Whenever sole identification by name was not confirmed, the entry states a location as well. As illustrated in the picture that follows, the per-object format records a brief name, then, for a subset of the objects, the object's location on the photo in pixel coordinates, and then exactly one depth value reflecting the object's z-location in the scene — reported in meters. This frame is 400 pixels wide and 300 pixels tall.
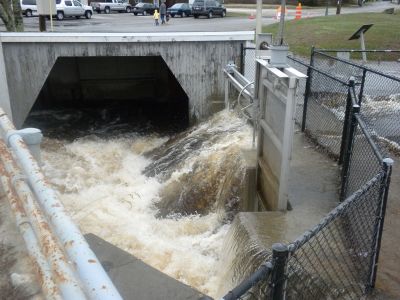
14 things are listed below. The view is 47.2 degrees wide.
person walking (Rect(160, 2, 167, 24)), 33.69
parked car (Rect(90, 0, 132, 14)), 49.69
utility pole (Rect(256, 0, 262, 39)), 8.12
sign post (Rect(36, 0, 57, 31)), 15.61
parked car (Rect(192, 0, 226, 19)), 41.47
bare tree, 18.77
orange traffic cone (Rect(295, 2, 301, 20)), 33.13
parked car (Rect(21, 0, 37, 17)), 39.03
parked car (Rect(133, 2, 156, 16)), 46.88
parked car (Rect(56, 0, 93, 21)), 38.72
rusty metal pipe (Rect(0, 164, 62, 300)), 2.40
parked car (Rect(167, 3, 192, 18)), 42.91
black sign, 16.21
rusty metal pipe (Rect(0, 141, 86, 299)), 2.16
